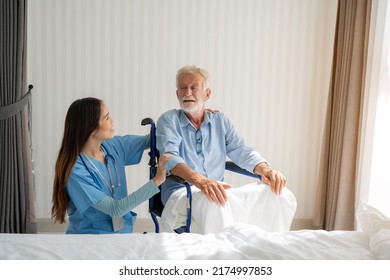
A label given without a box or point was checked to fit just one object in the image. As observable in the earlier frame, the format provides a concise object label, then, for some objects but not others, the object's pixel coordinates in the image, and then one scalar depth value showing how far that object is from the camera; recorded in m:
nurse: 1.76
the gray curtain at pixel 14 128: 2.54
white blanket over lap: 1.90
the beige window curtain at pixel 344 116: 2.73
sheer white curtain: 2.53
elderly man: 1.96
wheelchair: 2.12
